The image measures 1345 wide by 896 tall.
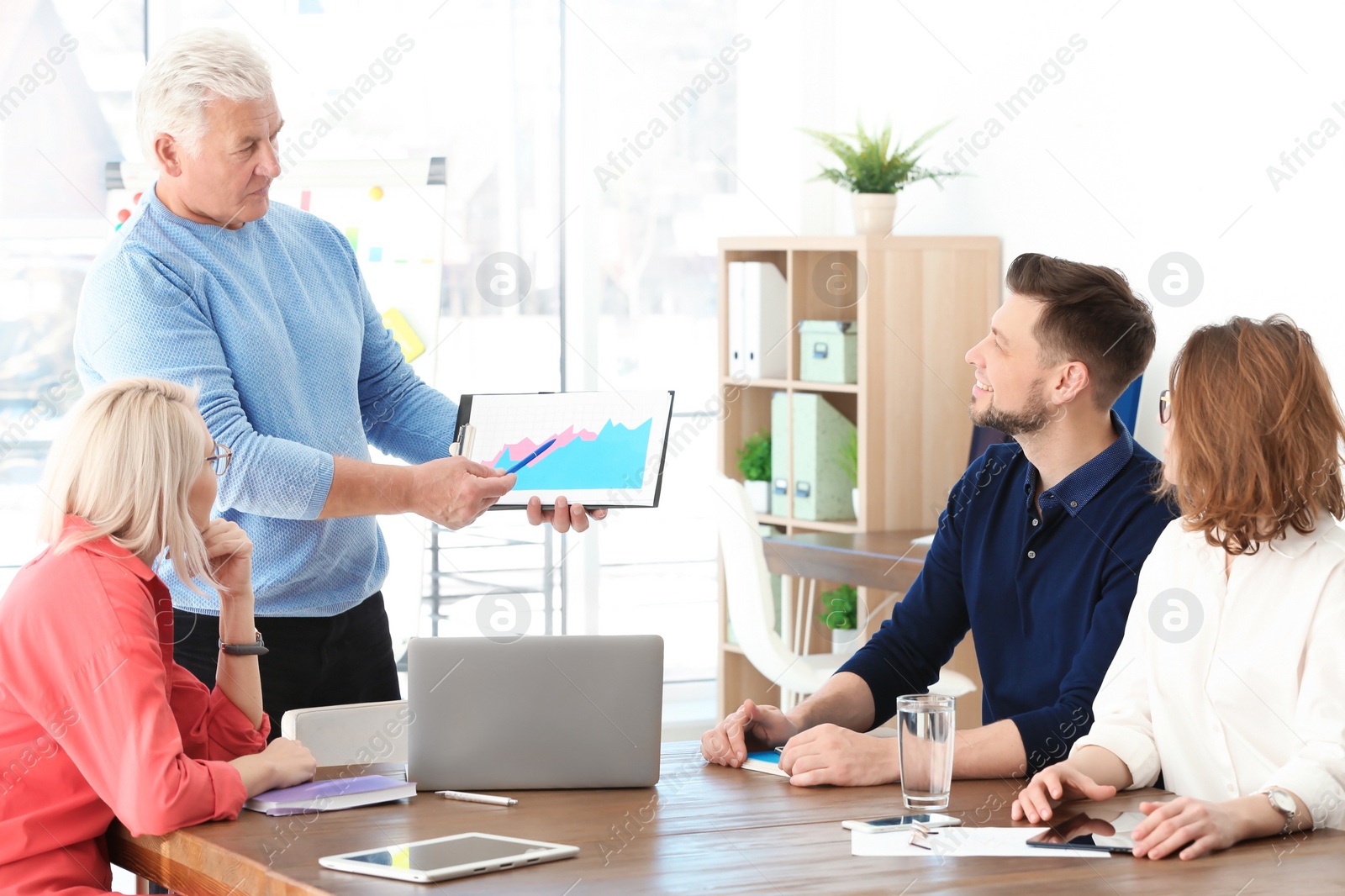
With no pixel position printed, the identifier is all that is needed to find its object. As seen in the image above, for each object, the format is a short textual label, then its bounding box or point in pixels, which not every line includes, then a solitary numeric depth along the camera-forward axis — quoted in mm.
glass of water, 4788
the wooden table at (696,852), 4476
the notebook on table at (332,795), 4809
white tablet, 4499
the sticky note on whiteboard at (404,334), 8842
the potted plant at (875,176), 8668
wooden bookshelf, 8459
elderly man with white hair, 5398
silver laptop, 4899
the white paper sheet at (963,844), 4594
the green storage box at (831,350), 8608
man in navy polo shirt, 5292
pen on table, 4843
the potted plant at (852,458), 8876
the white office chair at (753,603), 7828
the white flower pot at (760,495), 9311
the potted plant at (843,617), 8919
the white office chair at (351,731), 5434
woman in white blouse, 4864
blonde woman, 4765
